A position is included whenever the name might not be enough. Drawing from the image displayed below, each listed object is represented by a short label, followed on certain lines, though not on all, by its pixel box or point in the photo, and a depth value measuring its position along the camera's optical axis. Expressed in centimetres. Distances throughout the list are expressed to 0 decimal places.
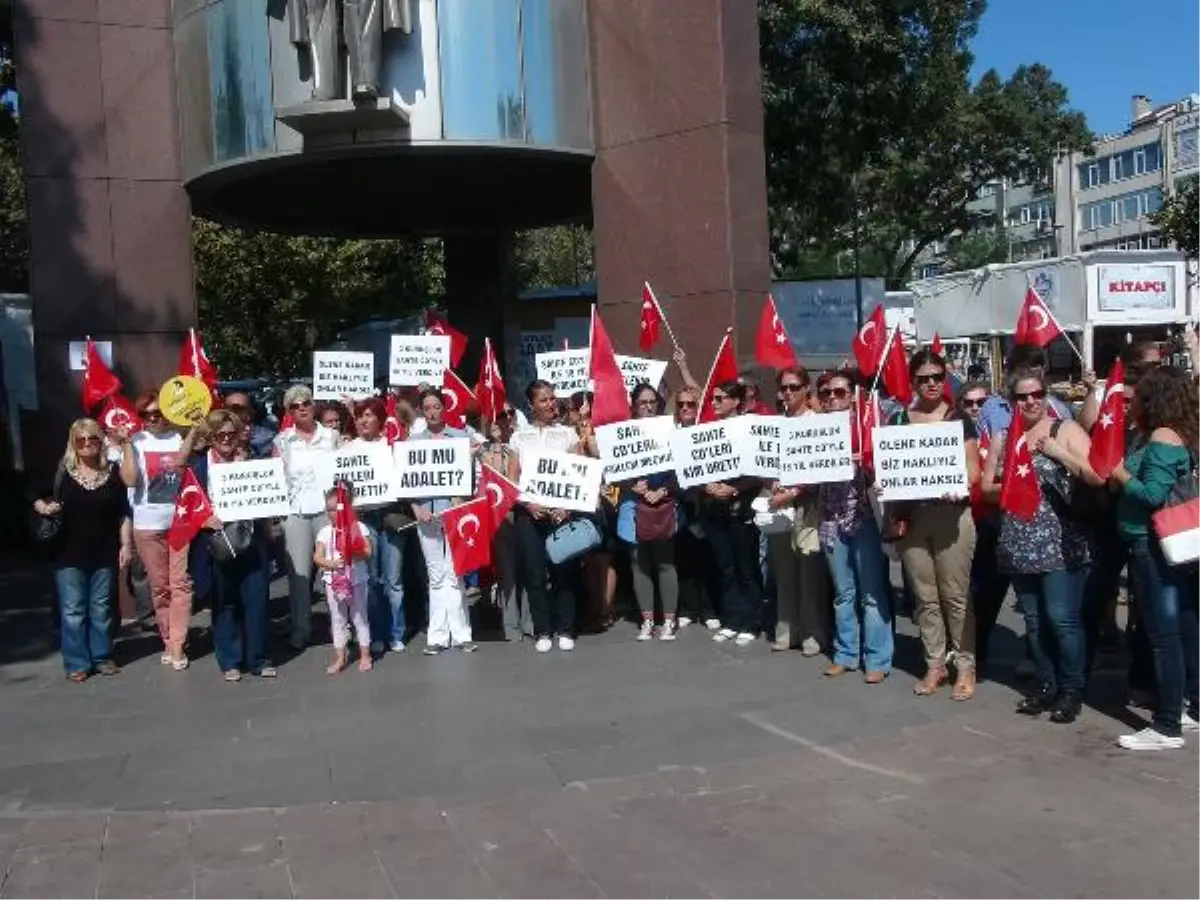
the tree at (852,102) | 1955
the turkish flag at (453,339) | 1238
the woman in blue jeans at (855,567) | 755
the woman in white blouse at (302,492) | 874
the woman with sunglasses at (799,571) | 802
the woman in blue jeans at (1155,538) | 588
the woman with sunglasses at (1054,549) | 650
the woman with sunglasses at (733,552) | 877
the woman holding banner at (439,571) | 866
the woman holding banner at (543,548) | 870
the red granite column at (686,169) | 1105
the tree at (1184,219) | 2144
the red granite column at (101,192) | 1132
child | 828
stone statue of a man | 1153
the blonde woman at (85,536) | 830
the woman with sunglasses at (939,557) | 705
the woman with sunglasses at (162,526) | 879
